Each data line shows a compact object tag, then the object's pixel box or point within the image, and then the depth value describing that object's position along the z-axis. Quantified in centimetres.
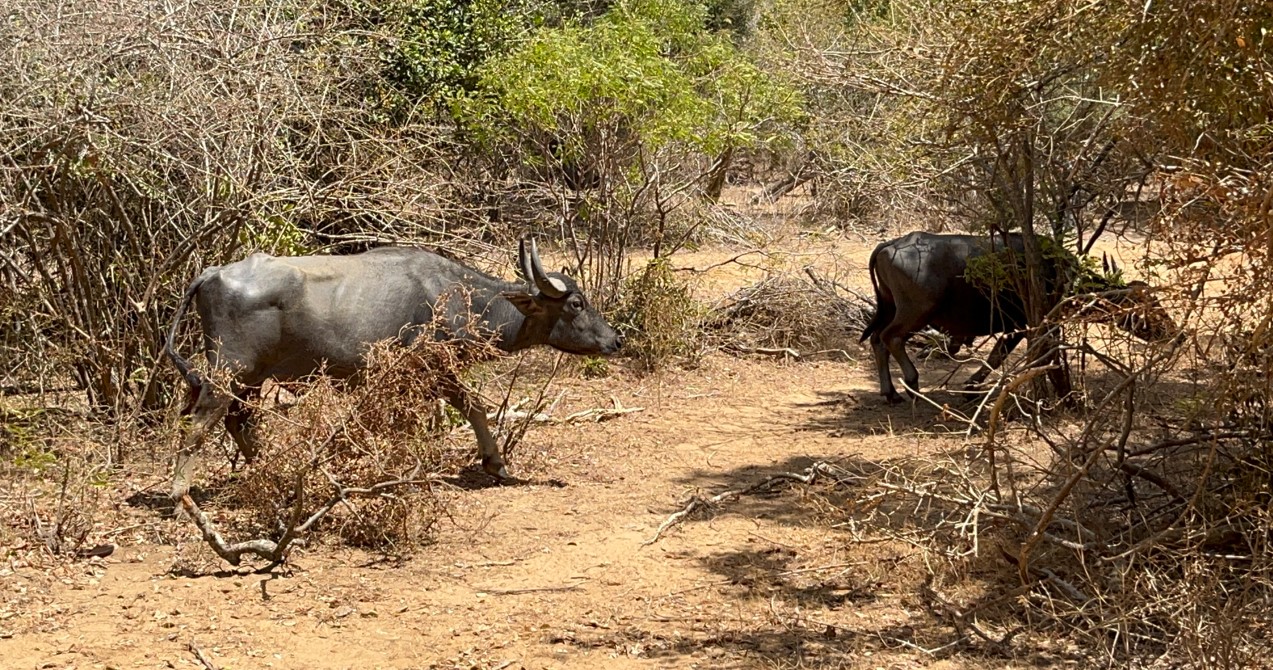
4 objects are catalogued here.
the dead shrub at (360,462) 728
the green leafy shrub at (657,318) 1259
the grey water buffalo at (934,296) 1148
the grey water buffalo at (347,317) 791
